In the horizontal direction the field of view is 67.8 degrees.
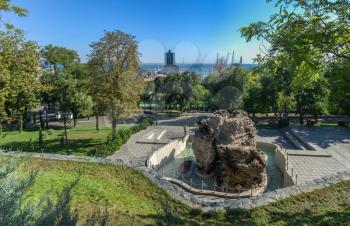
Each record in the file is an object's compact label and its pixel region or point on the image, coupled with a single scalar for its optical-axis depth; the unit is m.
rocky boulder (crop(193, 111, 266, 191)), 13.67
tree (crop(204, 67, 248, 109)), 33.41
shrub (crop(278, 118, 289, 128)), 27.44
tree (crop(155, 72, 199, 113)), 41.94
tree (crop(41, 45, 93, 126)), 27.66
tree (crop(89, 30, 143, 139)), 19.75
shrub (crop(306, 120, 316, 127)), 26.97
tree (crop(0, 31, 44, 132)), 10.86
